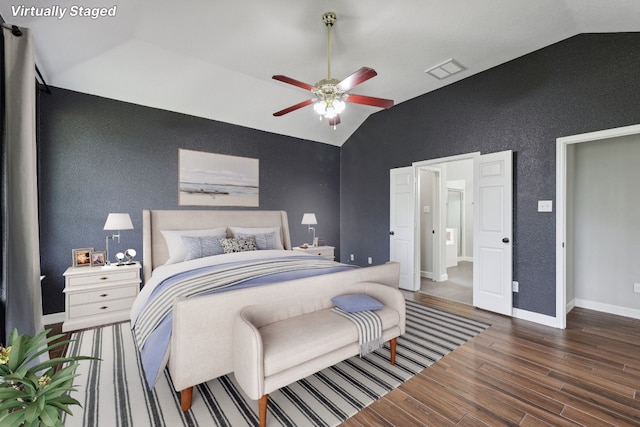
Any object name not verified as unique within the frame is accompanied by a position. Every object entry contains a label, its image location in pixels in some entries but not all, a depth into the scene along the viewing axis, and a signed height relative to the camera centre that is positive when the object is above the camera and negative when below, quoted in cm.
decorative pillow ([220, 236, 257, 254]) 372 -45
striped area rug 182 -132
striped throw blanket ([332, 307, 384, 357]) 218 -92
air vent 363 +187
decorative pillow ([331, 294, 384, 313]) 235 -77
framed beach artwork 425 +50
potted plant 87 -58
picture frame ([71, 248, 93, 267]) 337 -53
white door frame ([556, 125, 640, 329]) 323 -18
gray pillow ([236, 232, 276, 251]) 411 -42
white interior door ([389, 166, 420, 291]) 474 -23
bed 178 -62
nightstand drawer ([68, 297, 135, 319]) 315 -109
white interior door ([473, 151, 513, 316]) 361 -31
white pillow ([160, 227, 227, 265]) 357 -36
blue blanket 193 -61
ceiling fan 239 +104
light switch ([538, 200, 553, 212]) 335 +5
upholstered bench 171 -86
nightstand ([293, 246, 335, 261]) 500 -71
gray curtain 190 +18
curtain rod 194 +126
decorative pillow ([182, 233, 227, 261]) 355 -44
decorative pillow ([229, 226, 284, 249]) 422 -30
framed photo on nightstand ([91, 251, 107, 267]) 345 -57
